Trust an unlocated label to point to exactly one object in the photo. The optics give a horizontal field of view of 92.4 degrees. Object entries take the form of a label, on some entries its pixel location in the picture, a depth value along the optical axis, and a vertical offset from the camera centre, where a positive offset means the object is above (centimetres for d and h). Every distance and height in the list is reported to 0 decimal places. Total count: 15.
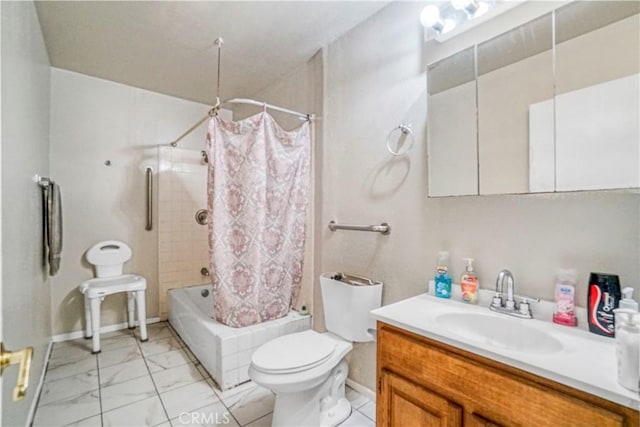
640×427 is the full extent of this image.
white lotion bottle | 73 -34
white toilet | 150 -75
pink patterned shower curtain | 213 +3
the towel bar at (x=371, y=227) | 183 -10
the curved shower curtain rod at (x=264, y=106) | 197 +72
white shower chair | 247 -60
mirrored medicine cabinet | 104 +42
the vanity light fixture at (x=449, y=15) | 142 +94
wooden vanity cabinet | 79 -56
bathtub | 200 -89
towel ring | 170 +42
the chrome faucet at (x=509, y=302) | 123 -38
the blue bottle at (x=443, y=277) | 148 -32
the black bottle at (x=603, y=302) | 102 -31
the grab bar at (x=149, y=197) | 312 +17
